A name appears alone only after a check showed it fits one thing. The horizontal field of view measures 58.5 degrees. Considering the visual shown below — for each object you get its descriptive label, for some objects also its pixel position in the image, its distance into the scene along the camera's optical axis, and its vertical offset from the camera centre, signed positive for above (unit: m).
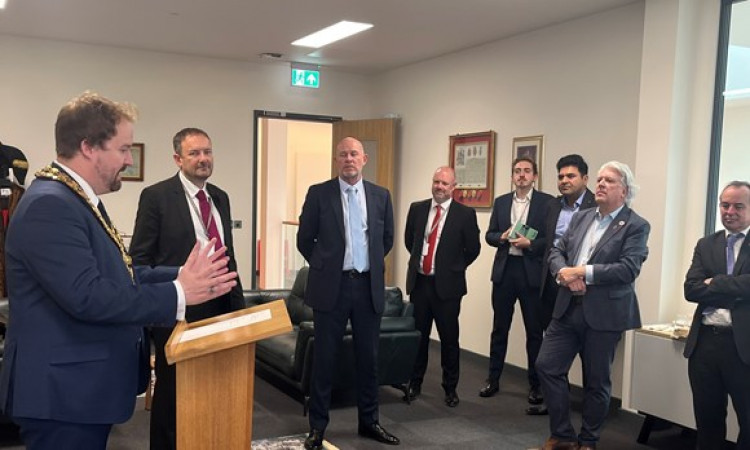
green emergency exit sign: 7.50 +1.13
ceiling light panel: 5.73 +1.31
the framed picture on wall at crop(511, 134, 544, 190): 5.64 +0.32
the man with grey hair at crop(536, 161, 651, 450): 3.51 -0.61
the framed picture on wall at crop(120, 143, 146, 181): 6.86 +0.07
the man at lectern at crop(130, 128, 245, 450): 2.92 -0.26
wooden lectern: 1.72 -0.55
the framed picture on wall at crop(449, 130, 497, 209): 6.20 +0.16
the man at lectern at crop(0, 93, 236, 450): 1.62 -0.31
